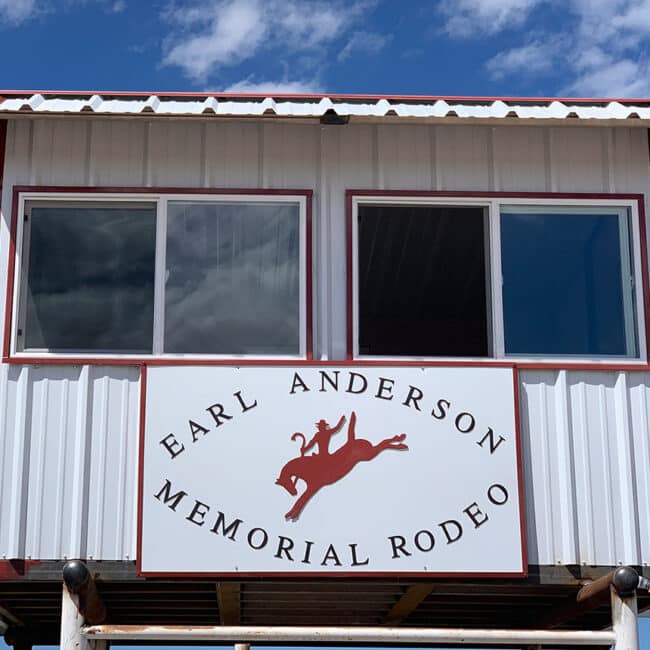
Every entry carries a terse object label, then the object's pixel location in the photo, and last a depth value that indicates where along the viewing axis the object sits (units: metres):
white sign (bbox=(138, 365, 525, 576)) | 9.15
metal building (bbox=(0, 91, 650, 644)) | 9.22
